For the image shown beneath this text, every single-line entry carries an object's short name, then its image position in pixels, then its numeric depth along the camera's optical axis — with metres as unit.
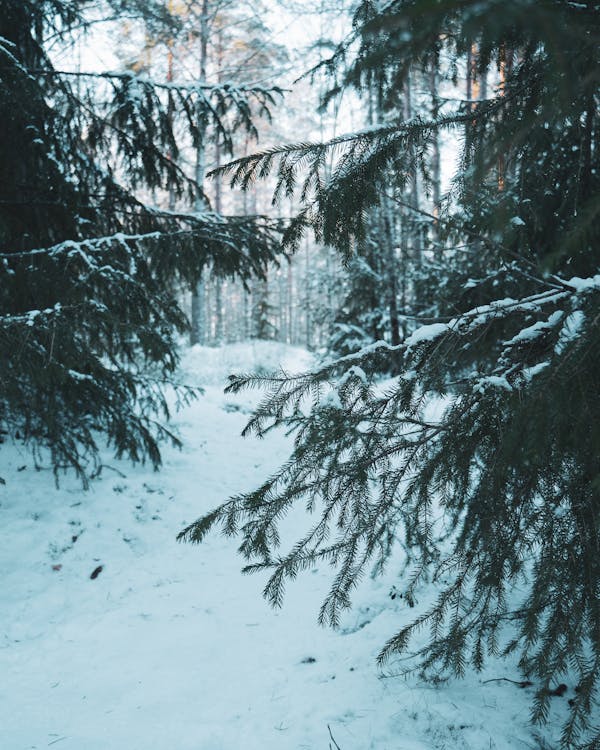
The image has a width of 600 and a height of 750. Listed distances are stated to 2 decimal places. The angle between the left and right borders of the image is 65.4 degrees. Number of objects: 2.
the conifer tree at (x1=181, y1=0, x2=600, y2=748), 2.03
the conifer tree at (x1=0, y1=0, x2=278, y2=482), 4.67
